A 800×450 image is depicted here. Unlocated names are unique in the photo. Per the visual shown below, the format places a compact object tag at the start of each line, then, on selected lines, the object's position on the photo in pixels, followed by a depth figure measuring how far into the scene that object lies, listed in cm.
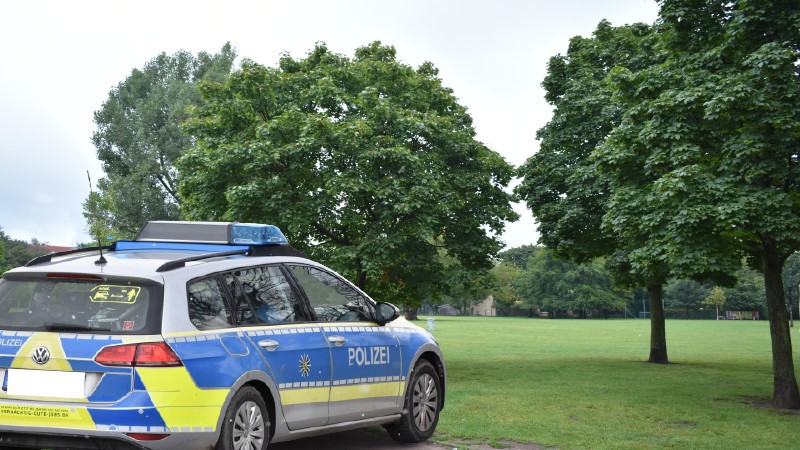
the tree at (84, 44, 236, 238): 6234
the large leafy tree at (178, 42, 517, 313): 2314
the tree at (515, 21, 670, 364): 2644
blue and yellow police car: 707
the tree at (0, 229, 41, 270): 11169
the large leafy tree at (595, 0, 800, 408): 1547
